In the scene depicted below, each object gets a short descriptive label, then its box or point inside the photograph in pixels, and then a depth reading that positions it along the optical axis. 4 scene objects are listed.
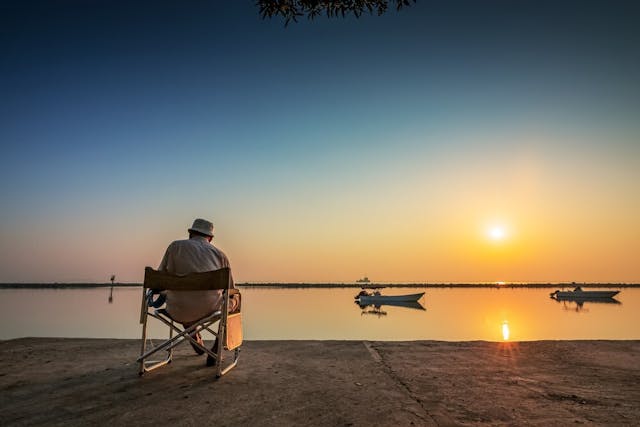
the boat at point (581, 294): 65.62
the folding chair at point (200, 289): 3.52
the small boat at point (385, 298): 54.66
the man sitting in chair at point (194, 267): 3.77
